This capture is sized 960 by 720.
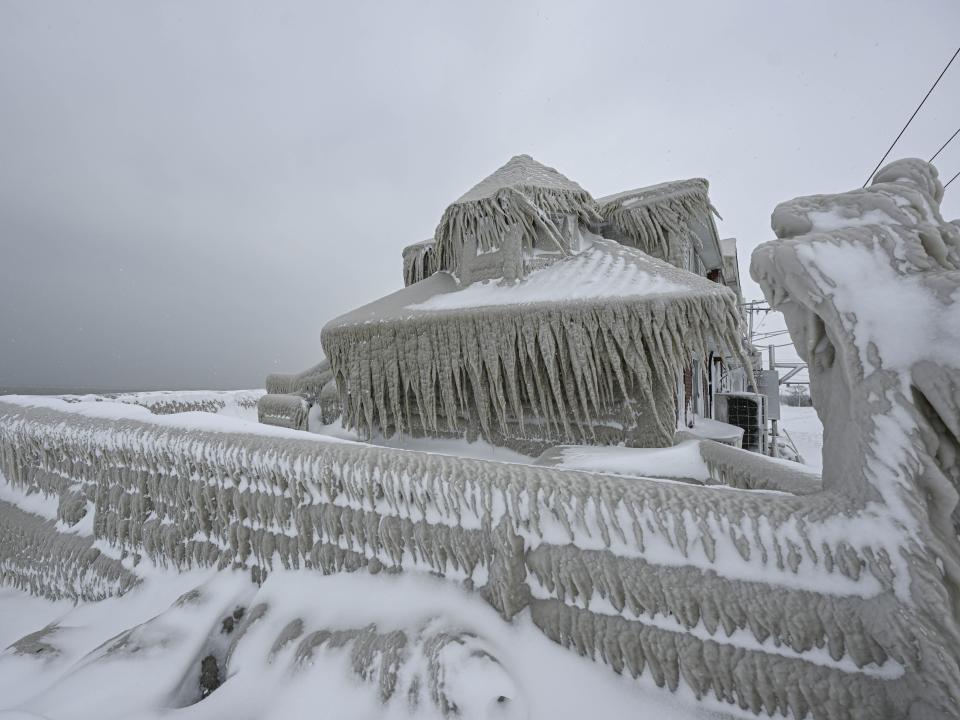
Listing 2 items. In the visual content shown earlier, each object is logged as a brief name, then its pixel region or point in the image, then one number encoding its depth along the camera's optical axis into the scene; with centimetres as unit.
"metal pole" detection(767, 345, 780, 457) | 1039
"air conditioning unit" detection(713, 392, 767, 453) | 823
